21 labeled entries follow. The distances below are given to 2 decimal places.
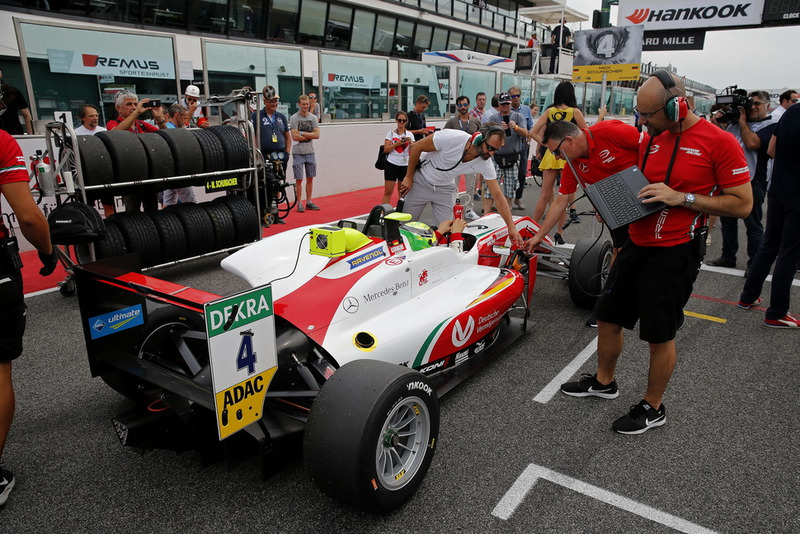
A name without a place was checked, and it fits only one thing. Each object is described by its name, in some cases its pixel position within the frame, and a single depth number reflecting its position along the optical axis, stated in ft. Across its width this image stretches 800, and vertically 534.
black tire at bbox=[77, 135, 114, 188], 17.08
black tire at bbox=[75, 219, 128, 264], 17.30
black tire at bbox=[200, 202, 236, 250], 20.77
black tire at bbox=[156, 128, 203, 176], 19.29
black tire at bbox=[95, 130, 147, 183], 17.71
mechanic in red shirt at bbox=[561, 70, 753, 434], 8.95
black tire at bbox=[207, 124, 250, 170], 21.15
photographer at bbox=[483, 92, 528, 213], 28.06
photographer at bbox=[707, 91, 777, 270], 19.43
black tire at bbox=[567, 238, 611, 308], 15.78
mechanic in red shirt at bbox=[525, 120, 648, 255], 11.68
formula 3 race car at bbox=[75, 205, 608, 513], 7.19
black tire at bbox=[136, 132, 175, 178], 18.52
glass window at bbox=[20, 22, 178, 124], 23.35
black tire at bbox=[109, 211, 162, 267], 18.43
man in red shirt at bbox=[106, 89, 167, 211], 20.72
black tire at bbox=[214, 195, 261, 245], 21.59
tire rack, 16.60
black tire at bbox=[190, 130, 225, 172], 20.31
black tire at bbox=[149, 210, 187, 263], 19.25
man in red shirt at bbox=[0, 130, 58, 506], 8.17
